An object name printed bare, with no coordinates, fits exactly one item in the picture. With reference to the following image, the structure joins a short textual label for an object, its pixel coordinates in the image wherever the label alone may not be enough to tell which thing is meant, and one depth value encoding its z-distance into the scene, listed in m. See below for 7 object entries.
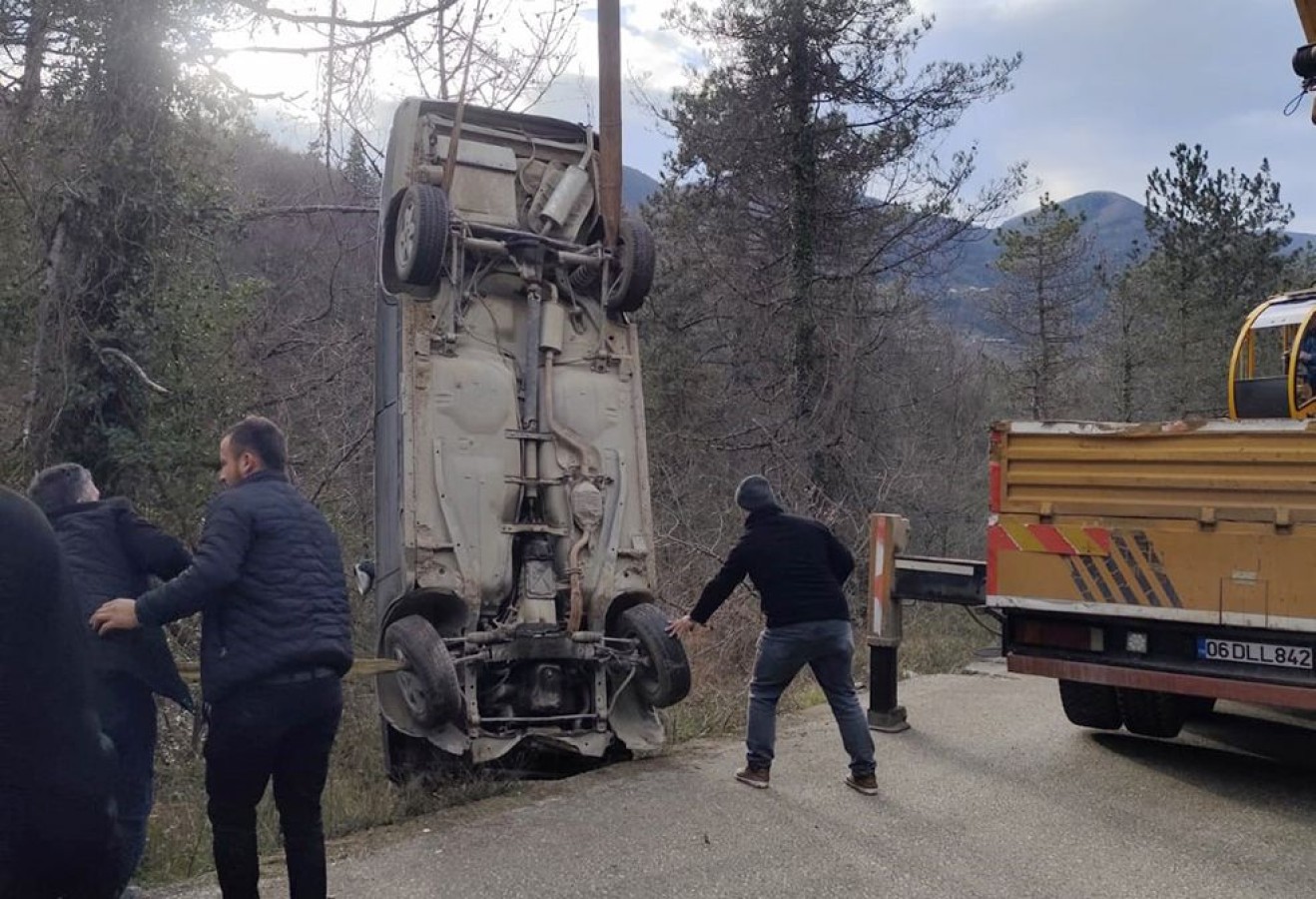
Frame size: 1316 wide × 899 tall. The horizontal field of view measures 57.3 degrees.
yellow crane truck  5.71
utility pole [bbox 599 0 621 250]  7.42
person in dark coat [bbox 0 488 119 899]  2.88
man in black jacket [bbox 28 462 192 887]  4.15
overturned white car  6.41
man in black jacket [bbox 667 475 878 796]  6.00
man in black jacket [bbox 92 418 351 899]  3.88
